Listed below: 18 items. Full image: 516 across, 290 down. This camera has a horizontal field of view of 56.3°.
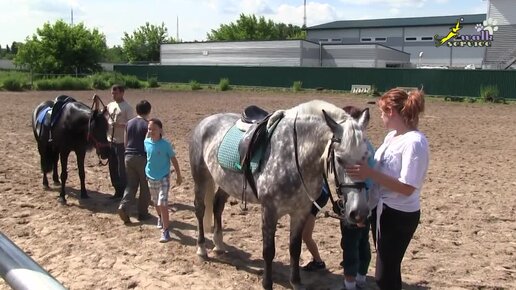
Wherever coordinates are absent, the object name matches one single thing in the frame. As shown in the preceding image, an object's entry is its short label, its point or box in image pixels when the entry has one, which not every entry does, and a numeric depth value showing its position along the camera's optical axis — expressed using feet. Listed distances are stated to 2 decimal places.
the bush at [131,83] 127.44
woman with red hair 10.32
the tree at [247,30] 285.64
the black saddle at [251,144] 14.51
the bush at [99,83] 119.65
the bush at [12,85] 106.32
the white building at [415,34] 190.88
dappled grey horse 11.45
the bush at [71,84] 115.03
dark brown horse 24.40
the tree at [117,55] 308.69
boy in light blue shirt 19.42
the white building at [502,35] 159.22
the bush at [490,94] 90.27
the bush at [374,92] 103.14
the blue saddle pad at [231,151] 15.35
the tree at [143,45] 281.54
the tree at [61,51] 162.71
